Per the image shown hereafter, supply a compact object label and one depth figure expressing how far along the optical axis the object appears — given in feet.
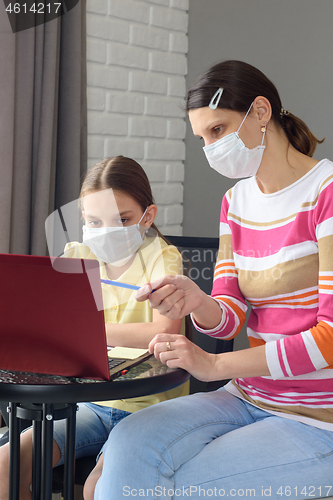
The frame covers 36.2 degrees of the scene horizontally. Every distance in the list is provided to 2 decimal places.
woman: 2.76
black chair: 4.78
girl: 3.43
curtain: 5.80
